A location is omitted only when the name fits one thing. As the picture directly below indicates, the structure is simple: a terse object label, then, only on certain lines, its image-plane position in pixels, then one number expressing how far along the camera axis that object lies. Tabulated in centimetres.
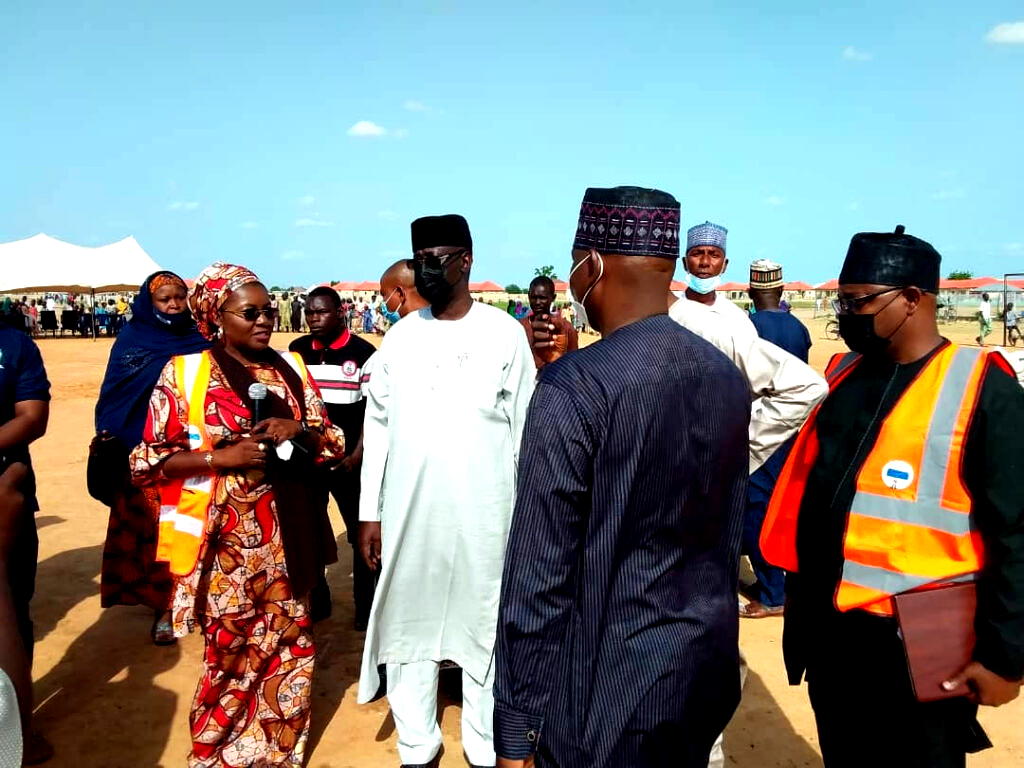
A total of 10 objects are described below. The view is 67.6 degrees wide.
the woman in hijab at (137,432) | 473
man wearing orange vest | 210
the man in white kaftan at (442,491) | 318
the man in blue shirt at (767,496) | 514
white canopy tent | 2356
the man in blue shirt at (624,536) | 163
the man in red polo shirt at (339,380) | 504
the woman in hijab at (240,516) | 316
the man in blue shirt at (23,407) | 343
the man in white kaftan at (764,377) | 324
